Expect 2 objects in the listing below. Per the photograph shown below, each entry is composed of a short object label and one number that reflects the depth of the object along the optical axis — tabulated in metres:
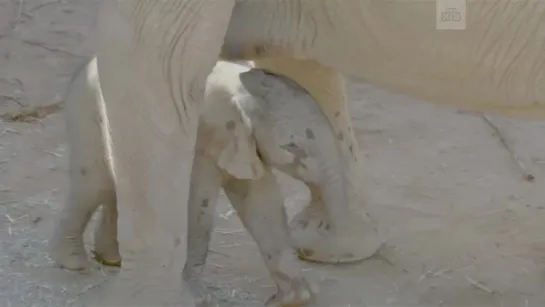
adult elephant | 6.39
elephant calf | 6.90
